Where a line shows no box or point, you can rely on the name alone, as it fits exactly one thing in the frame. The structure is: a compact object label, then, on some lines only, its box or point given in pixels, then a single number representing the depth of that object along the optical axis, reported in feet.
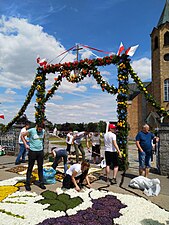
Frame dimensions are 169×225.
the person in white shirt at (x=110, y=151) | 17.25
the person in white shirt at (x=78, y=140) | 23.98
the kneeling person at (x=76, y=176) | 14.30
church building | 76.31
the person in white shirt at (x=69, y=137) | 30.31
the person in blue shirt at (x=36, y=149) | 15.17
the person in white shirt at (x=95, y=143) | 27.08
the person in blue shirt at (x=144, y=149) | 17.27
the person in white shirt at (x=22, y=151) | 25.37
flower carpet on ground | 10.01
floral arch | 22.18
